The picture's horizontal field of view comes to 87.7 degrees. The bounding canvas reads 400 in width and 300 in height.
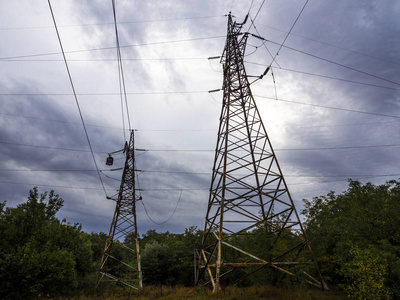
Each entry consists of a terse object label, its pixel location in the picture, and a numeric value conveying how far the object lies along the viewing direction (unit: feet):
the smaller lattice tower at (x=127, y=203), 63.52
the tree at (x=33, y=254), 44.37
